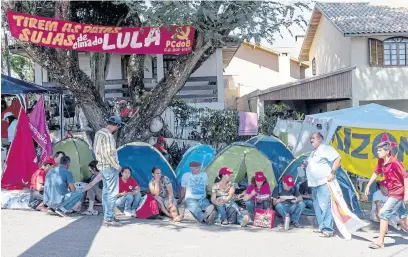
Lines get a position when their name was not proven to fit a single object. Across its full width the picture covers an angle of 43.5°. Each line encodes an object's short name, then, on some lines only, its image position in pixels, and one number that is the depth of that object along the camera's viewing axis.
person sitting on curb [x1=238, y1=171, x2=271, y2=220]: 8.48
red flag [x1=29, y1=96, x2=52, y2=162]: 11.23
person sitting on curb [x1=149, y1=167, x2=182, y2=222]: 8.70
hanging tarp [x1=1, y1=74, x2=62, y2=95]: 11.79
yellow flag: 10.31
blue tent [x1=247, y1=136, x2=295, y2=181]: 11.95
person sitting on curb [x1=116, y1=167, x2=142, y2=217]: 8.88
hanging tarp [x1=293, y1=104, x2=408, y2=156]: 9.98
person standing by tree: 7.84
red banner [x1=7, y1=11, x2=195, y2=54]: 10.41
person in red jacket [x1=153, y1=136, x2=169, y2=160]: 12.76
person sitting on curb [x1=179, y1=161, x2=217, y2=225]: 8.41
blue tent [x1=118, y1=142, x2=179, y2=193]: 10.56
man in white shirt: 7.55
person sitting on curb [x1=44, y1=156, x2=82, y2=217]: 8.52
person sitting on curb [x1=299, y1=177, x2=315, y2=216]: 8.79
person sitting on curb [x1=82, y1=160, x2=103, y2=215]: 9.02
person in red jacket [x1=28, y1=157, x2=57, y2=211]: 9.02
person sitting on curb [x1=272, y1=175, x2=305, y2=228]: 8.38
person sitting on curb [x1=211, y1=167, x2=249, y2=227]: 8.41
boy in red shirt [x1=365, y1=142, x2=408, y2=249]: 6.83
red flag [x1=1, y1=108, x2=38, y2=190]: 10.87
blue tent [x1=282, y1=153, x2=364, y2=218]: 8.93
